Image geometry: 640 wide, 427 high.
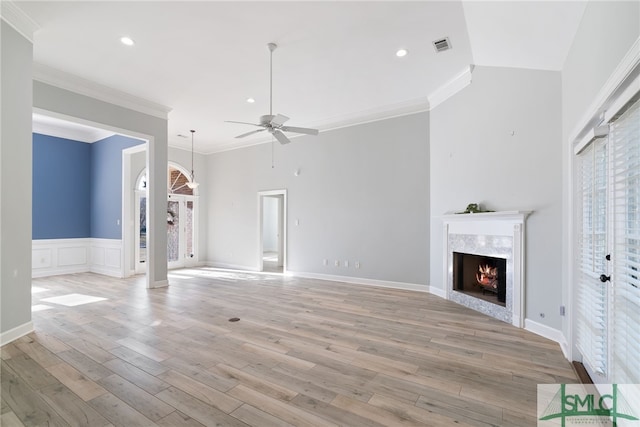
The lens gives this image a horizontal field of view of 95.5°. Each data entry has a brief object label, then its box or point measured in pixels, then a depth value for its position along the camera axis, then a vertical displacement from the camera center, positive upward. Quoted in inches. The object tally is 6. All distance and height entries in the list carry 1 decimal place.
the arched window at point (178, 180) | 317.1 +36.0
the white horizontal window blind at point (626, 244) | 60.3 -7.2
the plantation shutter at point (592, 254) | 80.5 -13.0
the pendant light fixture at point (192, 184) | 299.7 +29.7
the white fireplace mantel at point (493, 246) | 138.4 -18.5
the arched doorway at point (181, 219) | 317.1 -7.1
